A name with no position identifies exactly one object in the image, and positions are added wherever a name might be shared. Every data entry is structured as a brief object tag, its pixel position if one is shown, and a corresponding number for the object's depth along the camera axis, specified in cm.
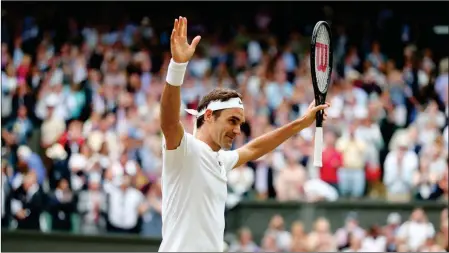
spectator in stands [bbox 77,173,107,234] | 1414
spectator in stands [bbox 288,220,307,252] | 1303
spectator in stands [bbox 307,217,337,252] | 1302
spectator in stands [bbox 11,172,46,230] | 1454
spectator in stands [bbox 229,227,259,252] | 1338
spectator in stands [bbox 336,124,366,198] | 1405
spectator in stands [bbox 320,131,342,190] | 1397
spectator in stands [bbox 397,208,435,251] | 1305
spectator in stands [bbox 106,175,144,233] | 1395
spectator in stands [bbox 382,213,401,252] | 1313
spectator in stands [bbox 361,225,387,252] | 1310
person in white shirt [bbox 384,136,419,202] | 1388
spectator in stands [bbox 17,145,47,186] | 1494
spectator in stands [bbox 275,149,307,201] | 1374
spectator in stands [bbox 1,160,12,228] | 1470
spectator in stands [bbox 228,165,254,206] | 1398
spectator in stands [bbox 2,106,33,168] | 1570
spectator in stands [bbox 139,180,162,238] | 1386
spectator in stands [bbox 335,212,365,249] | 1318
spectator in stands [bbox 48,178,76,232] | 1431
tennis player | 548
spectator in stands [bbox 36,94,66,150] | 1565
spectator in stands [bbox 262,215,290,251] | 1321
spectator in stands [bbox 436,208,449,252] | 1295
